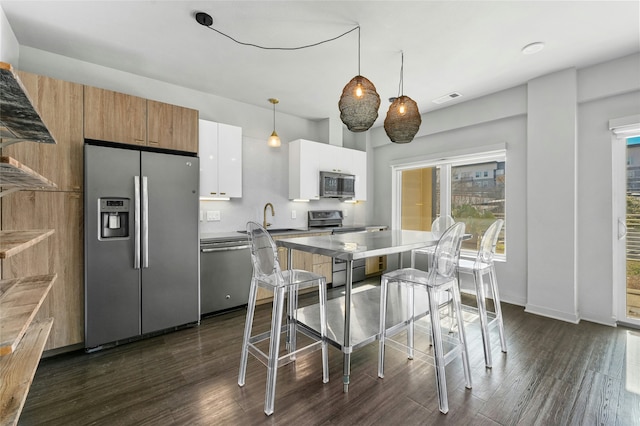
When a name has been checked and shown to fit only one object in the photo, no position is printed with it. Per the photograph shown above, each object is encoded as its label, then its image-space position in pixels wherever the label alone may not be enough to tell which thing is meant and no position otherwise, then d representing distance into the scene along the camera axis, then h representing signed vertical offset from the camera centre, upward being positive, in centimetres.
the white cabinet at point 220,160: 344 +66
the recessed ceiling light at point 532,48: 262 +154
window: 397 +31
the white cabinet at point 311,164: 433 +78
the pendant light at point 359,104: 215 +83
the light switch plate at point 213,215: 374 -3
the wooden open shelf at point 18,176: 97 +16
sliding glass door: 293 -12
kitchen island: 185 -26
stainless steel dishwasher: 314 -70
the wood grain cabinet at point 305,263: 366 -72
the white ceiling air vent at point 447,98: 378 +156
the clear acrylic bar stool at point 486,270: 224 -51
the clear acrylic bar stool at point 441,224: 348 -15
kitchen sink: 400 -27
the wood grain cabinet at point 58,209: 221 +3
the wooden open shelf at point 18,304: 93 -39
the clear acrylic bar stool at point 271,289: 173 -54
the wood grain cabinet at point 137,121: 251 +88
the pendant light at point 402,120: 250 +82
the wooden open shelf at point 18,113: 85 +38
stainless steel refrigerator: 244 -27
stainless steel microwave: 454 +45
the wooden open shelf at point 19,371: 96 -63
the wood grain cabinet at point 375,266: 483 -94
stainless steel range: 439 -25
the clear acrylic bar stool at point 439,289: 177 -56
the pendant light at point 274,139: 399 +103
